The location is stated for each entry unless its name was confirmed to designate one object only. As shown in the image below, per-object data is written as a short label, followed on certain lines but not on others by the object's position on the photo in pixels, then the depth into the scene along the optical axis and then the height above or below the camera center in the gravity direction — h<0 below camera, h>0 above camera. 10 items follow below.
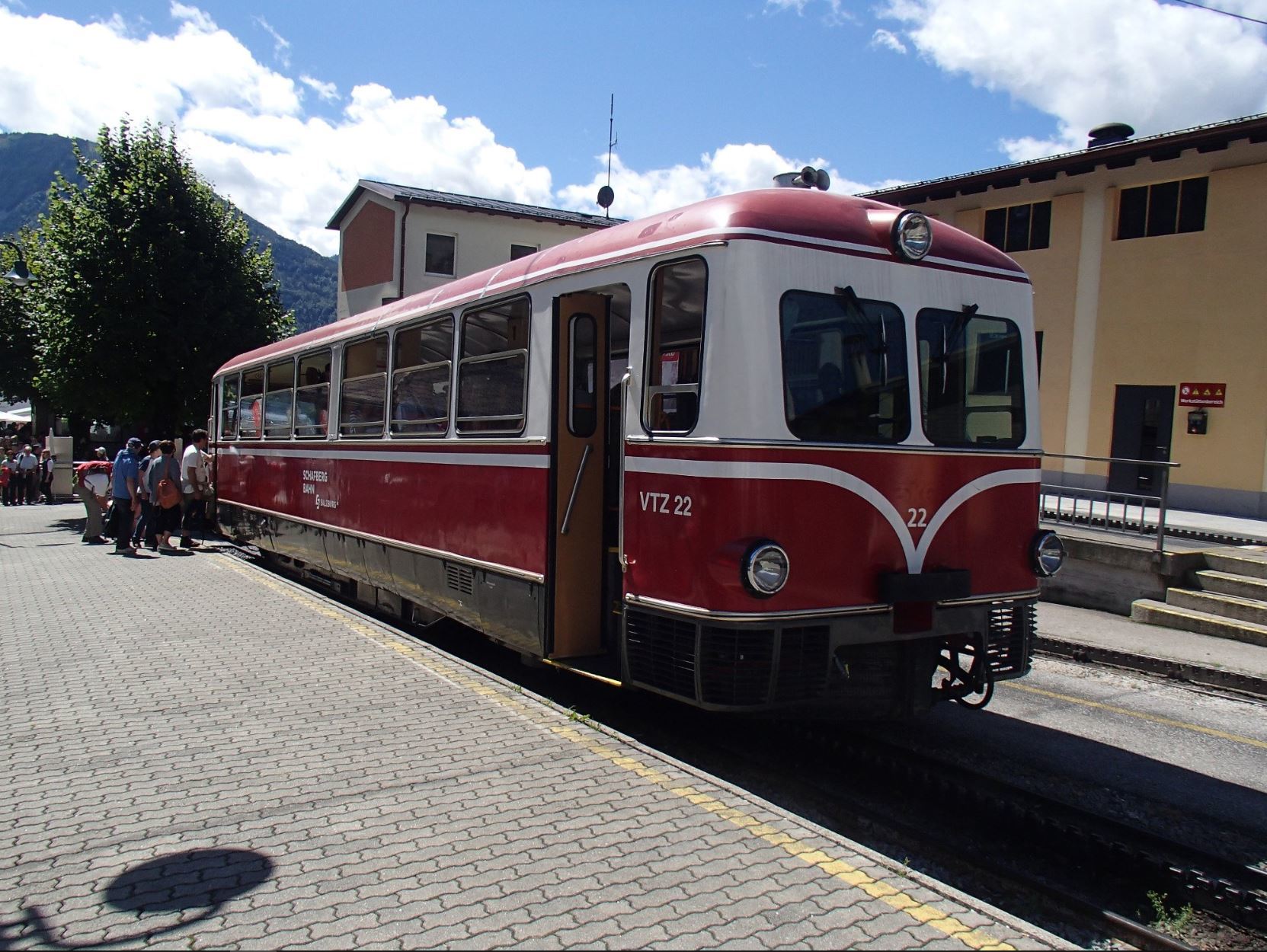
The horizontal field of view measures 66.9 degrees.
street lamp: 20.72 +2.98
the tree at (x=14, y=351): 31.95 +1.73
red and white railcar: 5.00 -0.14
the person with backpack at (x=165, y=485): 14.78 -1.21
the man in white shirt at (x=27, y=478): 28.11 -2.28
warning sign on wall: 16.48 +1.03
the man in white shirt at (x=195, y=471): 16.20 -1.07
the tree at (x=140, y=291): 19.00 +2.35
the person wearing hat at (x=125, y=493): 14.77 -1.35
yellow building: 16.20 +2.87
